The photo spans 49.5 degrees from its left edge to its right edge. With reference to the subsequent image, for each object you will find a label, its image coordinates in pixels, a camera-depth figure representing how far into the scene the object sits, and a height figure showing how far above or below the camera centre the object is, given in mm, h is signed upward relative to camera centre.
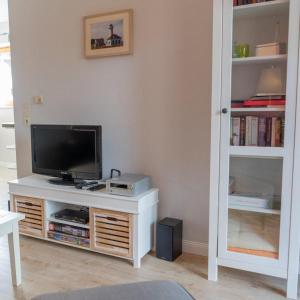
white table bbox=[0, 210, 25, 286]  2072 -871
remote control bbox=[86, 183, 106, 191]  2577 -641
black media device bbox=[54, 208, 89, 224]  2648 -910
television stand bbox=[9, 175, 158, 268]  2369 -854
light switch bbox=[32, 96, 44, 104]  3156 +76
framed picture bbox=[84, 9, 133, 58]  2650 +606
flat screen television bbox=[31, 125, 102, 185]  2617 -375
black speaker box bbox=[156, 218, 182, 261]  2445 -1001
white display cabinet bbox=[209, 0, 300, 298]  1939 -242
